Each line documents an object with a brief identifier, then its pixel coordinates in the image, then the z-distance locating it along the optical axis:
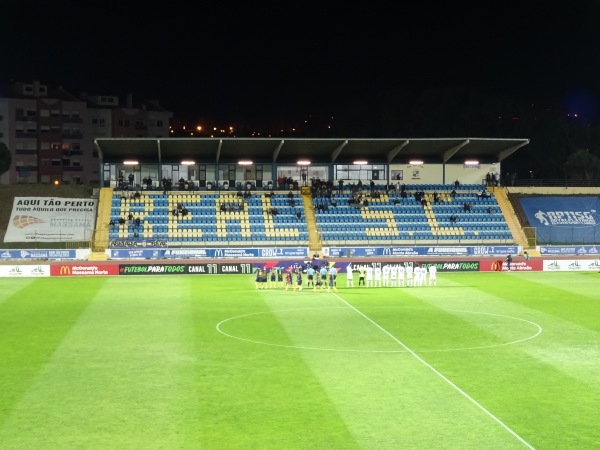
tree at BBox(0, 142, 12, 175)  83.19
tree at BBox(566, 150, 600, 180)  87.31
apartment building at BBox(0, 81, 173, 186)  116.62
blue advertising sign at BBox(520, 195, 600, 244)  61.59
